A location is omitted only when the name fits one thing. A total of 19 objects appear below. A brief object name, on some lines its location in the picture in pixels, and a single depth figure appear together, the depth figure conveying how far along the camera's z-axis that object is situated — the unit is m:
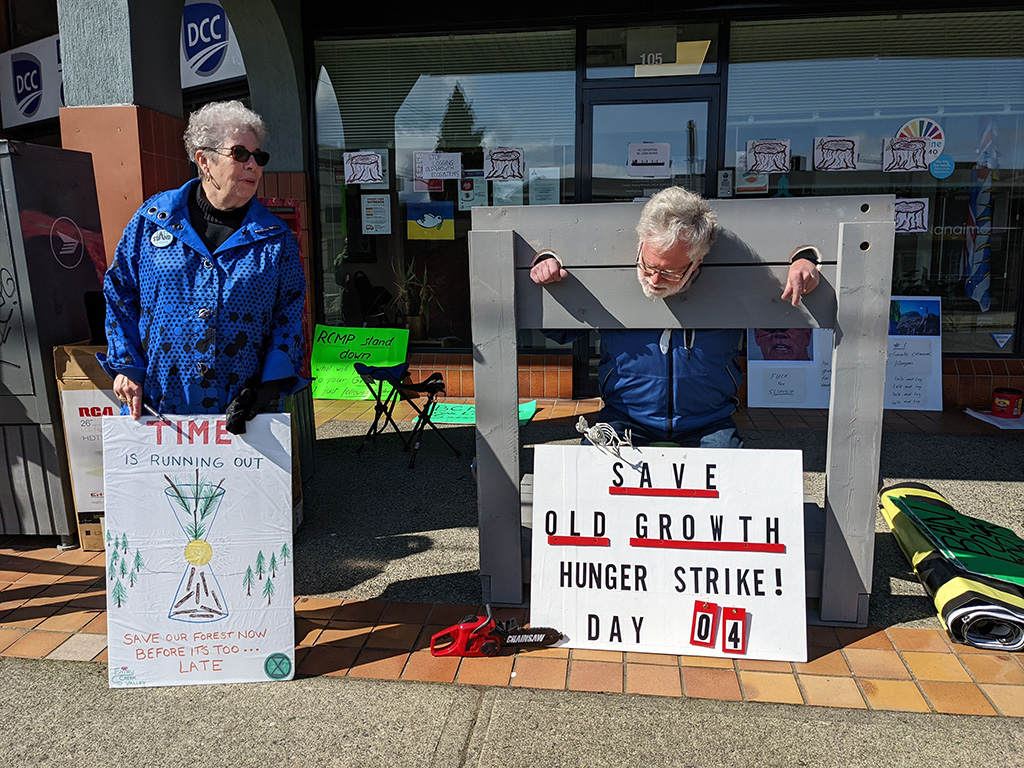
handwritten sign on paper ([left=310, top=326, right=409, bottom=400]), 6.33
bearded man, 2.67
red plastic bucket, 5.81
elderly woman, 2.56
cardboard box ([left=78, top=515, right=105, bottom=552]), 3.62
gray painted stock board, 2.69
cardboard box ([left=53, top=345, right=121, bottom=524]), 3.47
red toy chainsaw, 2.69
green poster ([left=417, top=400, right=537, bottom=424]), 5.57
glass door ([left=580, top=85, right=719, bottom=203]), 6.30
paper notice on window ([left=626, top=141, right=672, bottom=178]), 6.38
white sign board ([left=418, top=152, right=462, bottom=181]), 6.77
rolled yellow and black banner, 2.72
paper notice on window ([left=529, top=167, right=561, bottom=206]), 6.61
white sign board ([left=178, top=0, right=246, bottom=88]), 7.33
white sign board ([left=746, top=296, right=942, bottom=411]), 6.16
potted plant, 6.96
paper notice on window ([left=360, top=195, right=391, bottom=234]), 6.94
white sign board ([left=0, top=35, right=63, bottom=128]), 9.38
